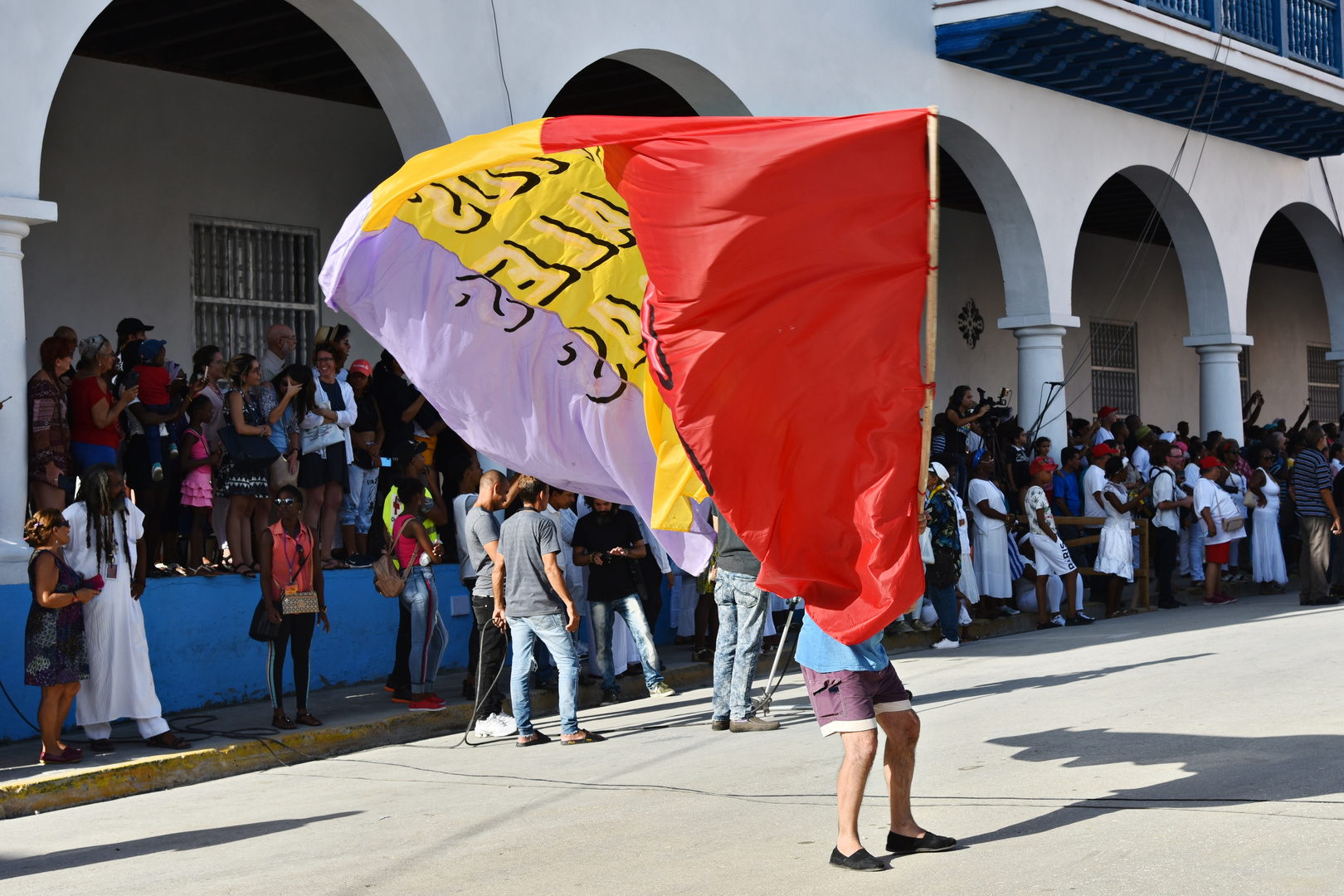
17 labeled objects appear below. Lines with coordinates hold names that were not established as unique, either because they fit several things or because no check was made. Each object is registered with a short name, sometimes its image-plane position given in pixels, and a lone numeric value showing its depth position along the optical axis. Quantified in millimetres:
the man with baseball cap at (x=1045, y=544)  15211
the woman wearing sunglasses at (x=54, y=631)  8617
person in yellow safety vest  10766
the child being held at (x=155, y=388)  10484
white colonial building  11844
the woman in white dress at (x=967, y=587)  14531
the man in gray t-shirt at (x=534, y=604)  9500
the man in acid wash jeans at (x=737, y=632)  9438
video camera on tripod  15766
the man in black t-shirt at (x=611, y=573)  11055
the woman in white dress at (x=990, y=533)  14891
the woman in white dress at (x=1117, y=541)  16031
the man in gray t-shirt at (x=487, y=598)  9898
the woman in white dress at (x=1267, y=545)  18328
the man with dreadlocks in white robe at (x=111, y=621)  9031
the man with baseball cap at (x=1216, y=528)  17125
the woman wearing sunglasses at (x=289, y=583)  9703
